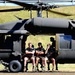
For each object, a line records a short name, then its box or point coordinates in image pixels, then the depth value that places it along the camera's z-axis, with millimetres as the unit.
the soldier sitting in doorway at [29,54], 22734
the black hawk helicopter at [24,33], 22734
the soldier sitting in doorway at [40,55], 22750
